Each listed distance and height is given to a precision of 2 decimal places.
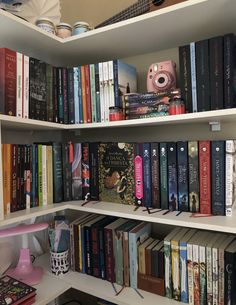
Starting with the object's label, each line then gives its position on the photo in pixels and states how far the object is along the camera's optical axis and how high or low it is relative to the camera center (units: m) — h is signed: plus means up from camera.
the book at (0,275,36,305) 0.86 -0.49
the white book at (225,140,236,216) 0.84 -0.07
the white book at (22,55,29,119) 0.95 +0.25
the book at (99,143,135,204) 1.04 -0.08
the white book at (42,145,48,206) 1.05 -0.08
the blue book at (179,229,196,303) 0.89 -0.43
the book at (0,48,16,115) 0.88 +0.27
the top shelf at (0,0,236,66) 0.83 +0.47
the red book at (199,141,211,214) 0.88 -0.09
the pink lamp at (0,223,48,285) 1.02 -0.49
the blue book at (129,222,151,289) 1.01 -0.41
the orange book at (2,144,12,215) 0.91 -0.08
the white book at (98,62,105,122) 1.05 +0.25
